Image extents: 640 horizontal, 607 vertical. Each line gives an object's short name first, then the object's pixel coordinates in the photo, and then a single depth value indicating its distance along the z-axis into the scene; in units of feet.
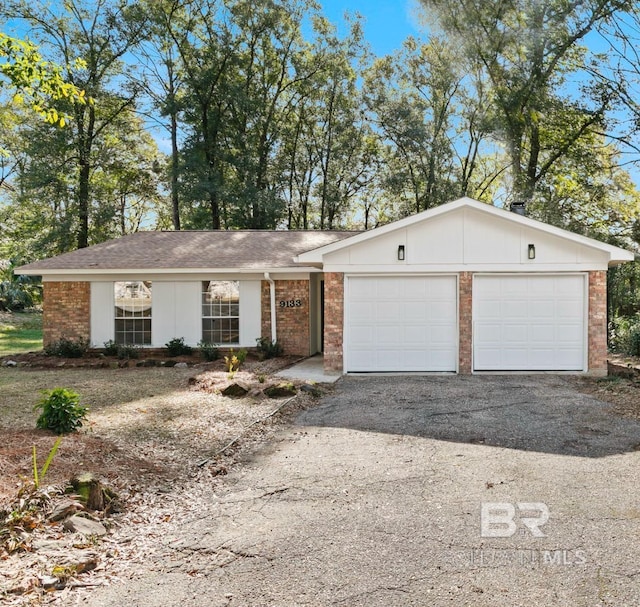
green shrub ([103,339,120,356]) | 46.68
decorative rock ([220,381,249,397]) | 29.66
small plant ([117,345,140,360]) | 46.24
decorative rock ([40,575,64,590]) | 10.63
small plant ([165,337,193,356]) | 46.98
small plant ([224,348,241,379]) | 34.91
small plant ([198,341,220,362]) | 45.70
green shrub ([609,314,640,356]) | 50.31
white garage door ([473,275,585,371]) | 37.78
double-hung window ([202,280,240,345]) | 48.42
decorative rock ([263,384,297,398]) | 29.55
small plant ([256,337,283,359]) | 46.29
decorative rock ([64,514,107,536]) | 12.90
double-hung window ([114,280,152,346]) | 48.44
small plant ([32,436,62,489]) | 14.53
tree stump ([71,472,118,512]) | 14.32
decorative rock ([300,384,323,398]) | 30.48
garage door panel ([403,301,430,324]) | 38.29
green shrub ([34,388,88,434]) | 20.18
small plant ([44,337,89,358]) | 46.34
